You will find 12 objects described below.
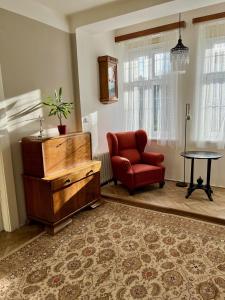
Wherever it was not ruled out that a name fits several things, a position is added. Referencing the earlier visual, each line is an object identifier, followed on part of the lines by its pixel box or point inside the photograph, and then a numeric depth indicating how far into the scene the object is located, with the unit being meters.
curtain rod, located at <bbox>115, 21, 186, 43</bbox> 3.67
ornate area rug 1.75
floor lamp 3.88
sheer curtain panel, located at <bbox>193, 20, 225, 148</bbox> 3.48
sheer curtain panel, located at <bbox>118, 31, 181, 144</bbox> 3.92
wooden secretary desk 2.55
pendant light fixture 3.12
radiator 3.98
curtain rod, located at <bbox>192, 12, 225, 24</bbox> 3.34
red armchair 3.54
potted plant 2.91
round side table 3.22
